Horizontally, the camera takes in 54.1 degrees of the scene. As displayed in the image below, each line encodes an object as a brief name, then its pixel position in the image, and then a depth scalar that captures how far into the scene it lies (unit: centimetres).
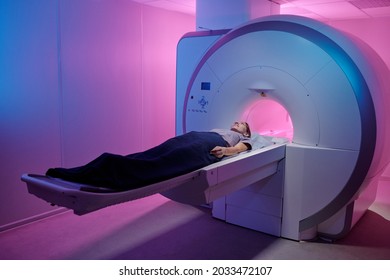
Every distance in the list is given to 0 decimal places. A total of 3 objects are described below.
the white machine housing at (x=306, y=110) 229
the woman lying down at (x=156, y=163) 160
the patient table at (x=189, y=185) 150
